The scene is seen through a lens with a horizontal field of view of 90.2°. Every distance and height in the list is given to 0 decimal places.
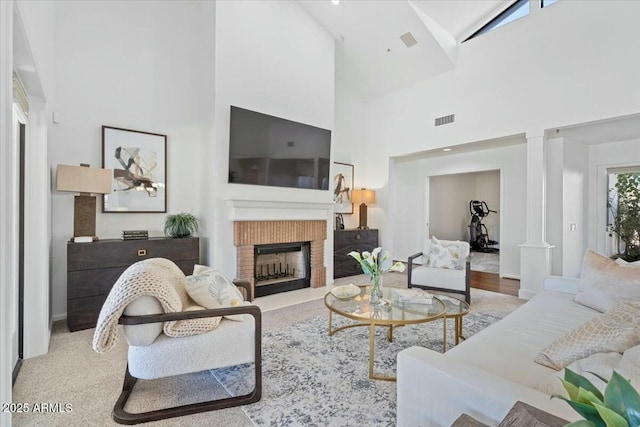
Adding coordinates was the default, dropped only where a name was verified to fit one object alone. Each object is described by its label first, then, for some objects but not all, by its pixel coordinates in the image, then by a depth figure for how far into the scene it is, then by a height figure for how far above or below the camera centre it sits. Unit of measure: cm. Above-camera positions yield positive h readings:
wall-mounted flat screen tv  409 +88
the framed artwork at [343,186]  618 +56
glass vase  281 -66
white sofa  112 -75
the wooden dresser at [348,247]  563 -59
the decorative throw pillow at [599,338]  127 -51
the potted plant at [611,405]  54 -34
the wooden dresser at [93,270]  314 -57
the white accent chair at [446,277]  392 -78
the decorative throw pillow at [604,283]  221 -50
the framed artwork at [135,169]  375 +55
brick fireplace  410 -33
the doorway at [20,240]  253 -22
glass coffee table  229 -76
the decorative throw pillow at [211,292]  213 -54
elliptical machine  877 -34
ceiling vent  494 +275
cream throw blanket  174 -50
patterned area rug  187 -116
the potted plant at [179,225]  384 -14
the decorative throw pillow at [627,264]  246 -38
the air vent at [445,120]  525 +160
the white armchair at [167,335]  177 -73
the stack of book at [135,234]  353 -24
